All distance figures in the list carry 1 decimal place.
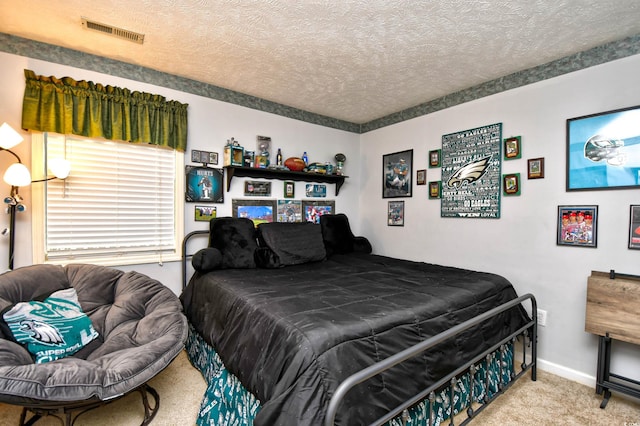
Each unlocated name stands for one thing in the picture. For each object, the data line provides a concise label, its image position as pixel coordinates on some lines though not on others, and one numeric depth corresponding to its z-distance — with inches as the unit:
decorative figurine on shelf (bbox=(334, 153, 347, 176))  154.9
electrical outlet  99.3
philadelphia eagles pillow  67.0
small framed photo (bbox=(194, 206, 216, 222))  119.6
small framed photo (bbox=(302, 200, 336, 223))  150.0
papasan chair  54.0
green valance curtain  90.6
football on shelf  136.6
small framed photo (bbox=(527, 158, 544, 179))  100.2
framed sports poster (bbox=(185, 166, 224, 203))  117.3
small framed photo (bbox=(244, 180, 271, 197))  132.1
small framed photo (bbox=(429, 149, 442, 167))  130.3
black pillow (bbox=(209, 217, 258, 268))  108.7
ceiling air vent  82.2
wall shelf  124.6
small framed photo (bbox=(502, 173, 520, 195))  105.9
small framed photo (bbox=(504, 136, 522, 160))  105.6
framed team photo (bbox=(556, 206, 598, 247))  89.3
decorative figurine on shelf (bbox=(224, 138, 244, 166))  122.0
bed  49.1
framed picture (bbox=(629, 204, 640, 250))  81.9
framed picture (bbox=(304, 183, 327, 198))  151.2
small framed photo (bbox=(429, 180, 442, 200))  130.0
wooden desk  75.4
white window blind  94.1
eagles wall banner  112.3
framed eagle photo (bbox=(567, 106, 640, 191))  83.1
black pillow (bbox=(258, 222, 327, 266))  114.9
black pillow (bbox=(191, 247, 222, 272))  102.3
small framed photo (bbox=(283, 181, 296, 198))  143.2
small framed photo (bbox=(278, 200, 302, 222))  142.1
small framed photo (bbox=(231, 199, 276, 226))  129.7
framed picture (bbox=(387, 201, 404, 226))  145.3
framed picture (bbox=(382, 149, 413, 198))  142.2
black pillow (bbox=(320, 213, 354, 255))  141.2
